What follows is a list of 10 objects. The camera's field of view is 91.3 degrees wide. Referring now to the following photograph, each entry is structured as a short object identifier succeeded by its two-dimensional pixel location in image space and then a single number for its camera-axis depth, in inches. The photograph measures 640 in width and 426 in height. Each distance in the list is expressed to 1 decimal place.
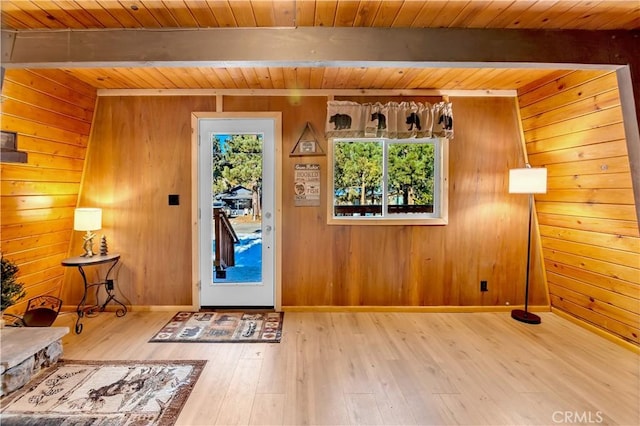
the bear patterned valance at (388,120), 133.3
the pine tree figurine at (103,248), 132.3
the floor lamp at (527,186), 119.5
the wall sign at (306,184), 138.0
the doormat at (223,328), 112.3
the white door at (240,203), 137.9
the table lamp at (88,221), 122.0
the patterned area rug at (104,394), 72.4
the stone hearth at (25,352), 81.1
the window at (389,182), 140.0
